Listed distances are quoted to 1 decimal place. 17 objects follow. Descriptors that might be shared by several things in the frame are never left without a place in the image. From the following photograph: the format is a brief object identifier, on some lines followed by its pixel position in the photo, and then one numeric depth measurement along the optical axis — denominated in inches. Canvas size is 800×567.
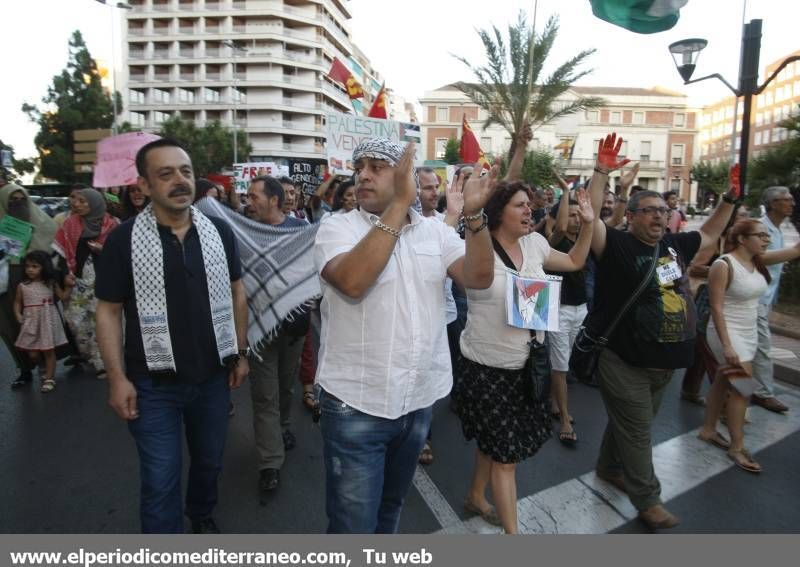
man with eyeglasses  119.5
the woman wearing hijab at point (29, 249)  214.2
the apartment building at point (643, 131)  2381.9
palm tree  726.5
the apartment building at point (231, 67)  2345.0
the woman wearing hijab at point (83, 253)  204.7
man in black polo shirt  91.1
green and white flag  92.3
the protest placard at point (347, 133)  290.2
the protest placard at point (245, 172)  486.0
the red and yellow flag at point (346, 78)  382.3
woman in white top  107.3
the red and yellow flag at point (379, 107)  331.0
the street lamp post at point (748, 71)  281.9
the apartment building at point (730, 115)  3115.7
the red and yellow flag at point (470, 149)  228.2
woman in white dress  150.2
